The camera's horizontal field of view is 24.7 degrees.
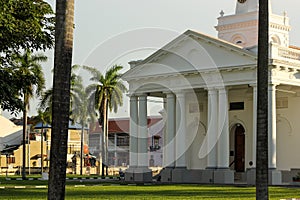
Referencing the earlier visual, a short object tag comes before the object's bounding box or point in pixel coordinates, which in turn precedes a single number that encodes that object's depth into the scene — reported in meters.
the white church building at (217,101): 39.97
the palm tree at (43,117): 69.94
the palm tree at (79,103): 65.62
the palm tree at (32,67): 52.74
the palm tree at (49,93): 63.34
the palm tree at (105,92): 61.34
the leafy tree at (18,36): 26.09
